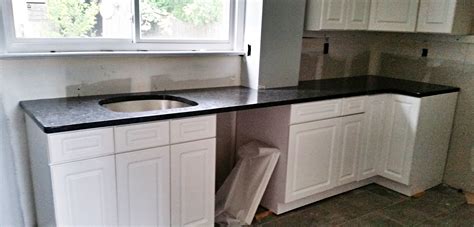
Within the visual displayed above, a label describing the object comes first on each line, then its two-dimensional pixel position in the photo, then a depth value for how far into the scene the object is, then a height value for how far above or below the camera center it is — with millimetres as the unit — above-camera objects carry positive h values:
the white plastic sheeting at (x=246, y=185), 2525 -1010
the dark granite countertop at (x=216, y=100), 1779 -420
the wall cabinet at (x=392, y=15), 2804 +139
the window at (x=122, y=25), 2094 -3
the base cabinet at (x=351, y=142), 2568 -770
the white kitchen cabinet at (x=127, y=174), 1735 -712
